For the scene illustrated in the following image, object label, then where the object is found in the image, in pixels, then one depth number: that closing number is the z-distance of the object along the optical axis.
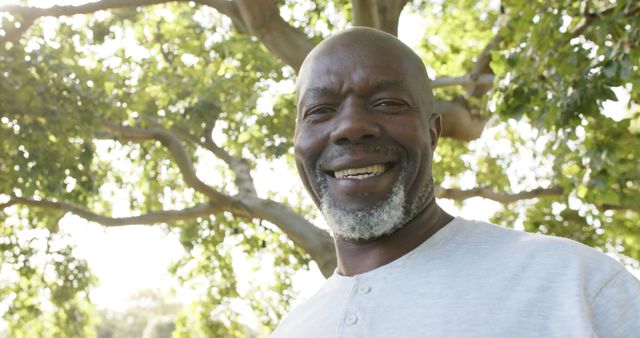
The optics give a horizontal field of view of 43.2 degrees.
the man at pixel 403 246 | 0.60
